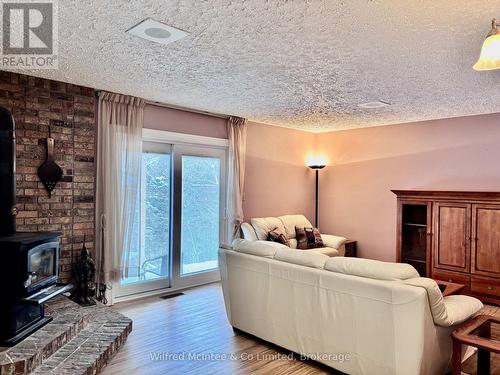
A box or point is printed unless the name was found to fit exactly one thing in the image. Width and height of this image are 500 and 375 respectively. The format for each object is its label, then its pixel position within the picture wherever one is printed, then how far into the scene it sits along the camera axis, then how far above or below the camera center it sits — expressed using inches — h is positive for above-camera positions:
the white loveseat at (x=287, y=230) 211.6 -28.5
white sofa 90.8 -35.7
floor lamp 259.1 +10.9
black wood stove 100.9 -25.5
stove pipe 110.1 +1.2
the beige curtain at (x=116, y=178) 163.3 +1.0
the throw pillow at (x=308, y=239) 222.5 -34.8
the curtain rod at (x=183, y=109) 180.8 +38.5
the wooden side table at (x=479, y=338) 87.6 -38.6
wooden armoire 177.8 -27.6
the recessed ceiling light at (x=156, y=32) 93.5 +40.0
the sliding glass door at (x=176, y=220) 181.0 -20.9
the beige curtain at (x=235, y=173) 214.4 +5.0
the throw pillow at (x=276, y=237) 208.4 -31.6
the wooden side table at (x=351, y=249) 244.1 -44.4
